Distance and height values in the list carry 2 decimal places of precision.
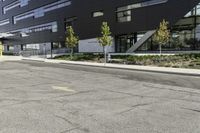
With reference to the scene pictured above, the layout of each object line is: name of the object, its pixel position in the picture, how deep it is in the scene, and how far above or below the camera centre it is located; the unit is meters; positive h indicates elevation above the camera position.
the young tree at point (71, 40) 23.47 +2.65
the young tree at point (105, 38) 18.24 +2.24
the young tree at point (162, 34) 17.53 +2.53
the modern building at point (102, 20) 19.49 +5.65
